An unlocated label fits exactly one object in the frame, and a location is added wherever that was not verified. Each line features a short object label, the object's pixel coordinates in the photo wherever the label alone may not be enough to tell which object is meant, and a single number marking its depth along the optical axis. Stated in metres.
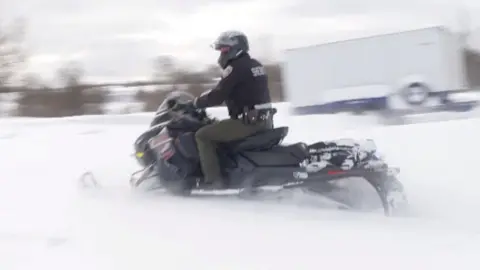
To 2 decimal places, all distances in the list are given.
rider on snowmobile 6.49
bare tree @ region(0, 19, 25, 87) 24.73
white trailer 18.62
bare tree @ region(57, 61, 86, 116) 18.72
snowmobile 6.28
